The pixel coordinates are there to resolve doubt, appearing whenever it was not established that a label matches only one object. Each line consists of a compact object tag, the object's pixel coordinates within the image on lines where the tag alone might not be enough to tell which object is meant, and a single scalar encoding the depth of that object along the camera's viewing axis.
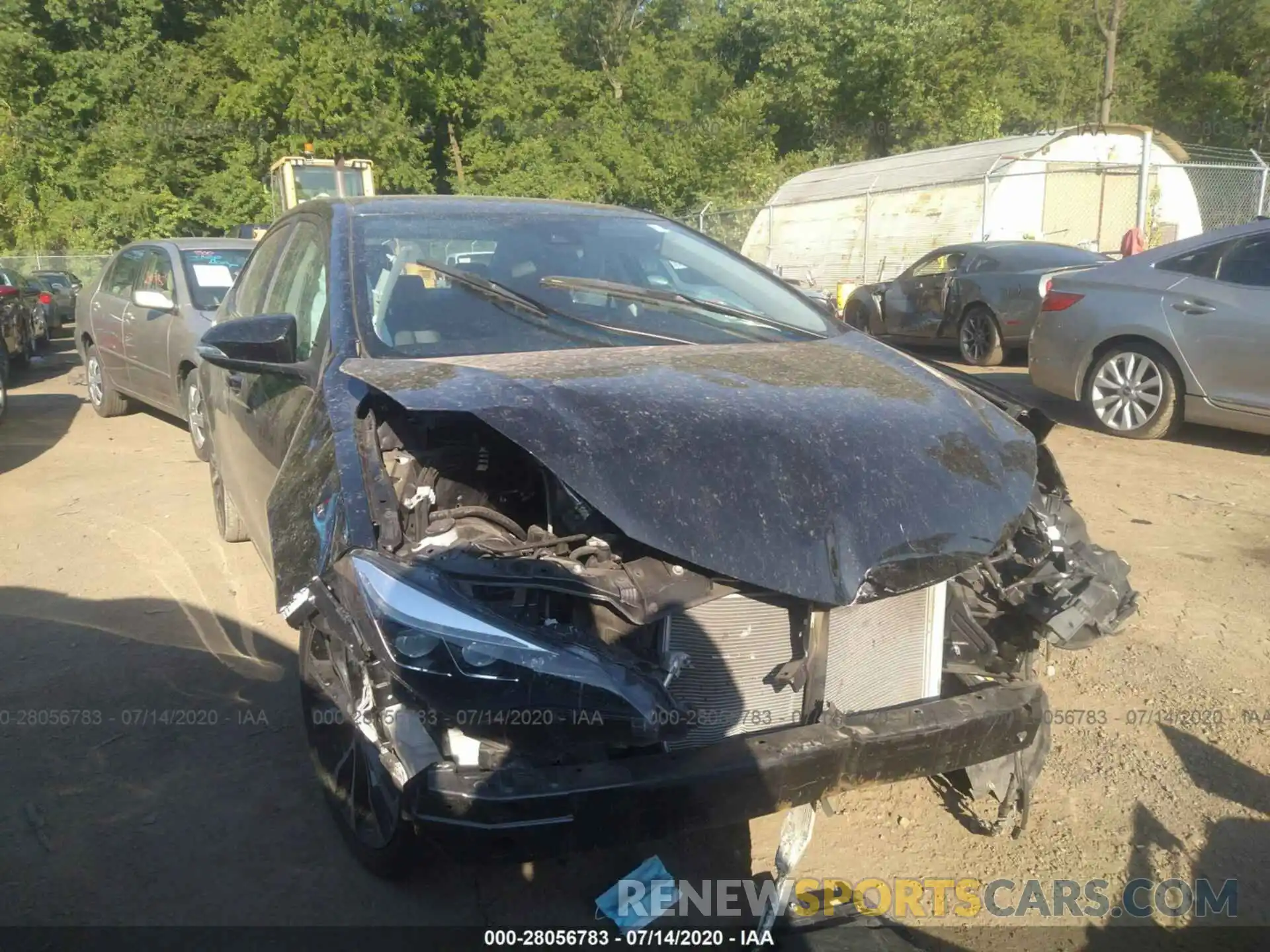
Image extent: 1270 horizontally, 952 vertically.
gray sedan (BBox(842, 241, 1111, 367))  10.31
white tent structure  16.95
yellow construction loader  16.42
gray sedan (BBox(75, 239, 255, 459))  6.90
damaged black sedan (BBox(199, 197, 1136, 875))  2.13
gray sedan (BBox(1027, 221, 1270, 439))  6.18
